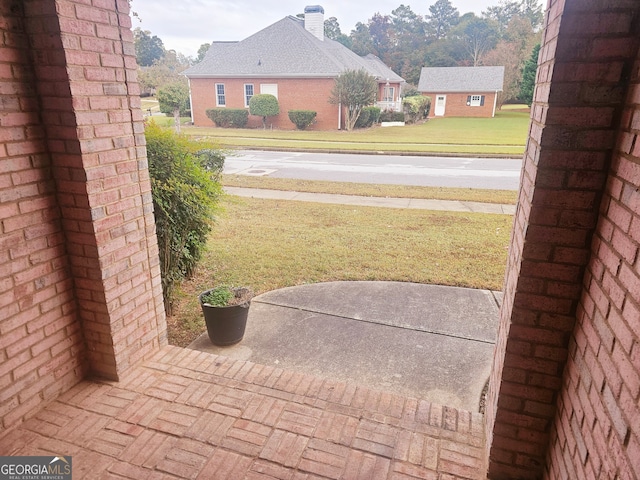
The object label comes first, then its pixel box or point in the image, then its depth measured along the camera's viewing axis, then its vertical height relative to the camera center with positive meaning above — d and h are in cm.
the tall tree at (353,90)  2516 +78
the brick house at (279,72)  2676 +193
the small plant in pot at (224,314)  355 -171
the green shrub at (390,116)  3105 -87
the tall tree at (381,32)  6109 +1021
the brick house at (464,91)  3906 +119
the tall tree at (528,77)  3625 +234
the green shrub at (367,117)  2754 -85
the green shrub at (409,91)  4462 +132
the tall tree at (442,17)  6569 +1310
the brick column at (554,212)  151 -42
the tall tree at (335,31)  5851 +1016
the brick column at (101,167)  227 -38
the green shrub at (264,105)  2680 -14
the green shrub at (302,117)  2659 -86
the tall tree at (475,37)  5650 +872
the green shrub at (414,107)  3253 -25
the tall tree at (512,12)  5780 +1312
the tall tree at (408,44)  5412 +798
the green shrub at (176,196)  378 -85
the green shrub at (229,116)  2786 -87
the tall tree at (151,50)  5486 +705
